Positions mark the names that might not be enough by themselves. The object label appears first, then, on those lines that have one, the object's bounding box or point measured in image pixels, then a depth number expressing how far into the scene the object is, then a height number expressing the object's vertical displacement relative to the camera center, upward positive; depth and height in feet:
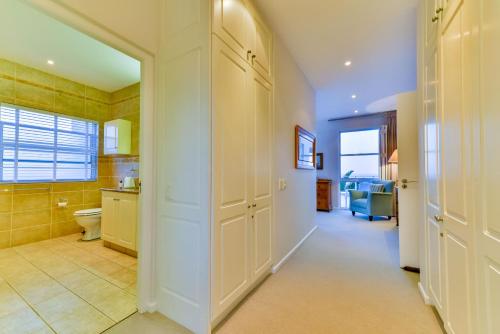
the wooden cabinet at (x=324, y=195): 20.11 -2.50
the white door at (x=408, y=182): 8.16 -0.50
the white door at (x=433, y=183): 5.01 -0.37
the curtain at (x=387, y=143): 18.75 +2.39
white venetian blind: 10.09 +1.26
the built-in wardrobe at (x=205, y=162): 4.90 +0.19
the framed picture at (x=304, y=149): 10.27 +1.12
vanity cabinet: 9.27 -2.30
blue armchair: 15.97 -2.64
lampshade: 13.96 +0.69
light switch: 8.46 -0.59
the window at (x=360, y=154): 20.39 +1.57
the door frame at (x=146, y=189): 5.66 -0.55
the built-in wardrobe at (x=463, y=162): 3.09 +0.13
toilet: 10.81 -2.78
